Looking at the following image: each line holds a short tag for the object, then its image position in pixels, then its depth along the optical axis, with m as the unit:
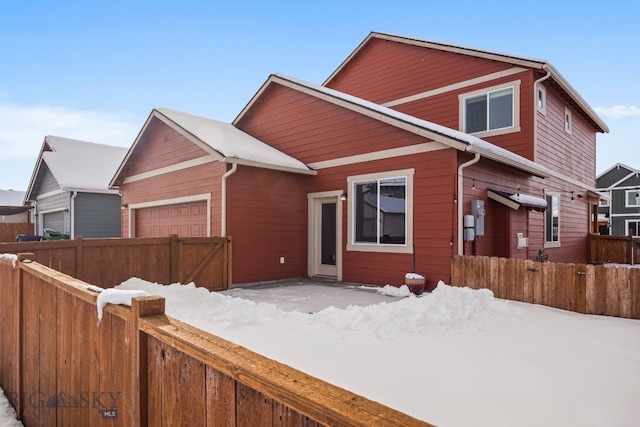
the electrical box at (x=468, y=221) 8.29
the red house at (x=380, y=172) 8.71
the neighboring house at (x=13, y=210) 23.14
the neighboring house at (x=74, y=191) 16.53
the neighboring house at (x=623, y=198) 28.66
